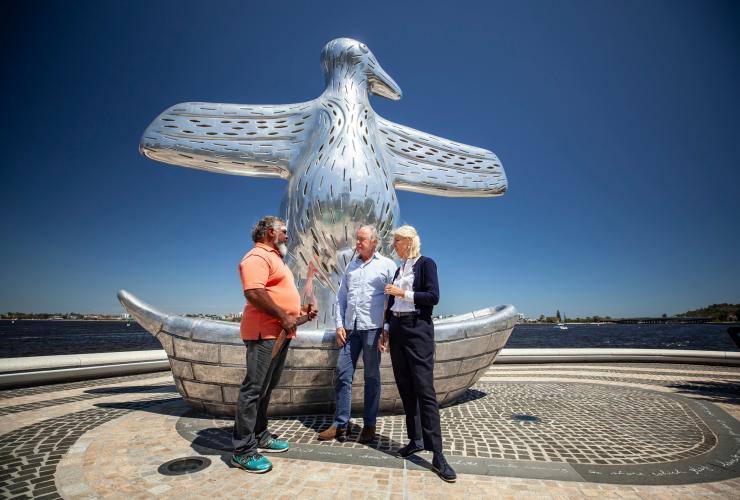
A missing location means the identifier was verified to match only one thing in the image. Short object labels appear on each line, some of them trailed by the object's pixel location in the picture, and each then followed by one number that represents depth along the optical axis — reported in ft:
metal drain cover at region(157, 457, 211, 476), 8.32
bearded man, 8.55
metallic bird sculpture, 11.75
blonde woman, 8.90
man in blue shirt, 10.44
